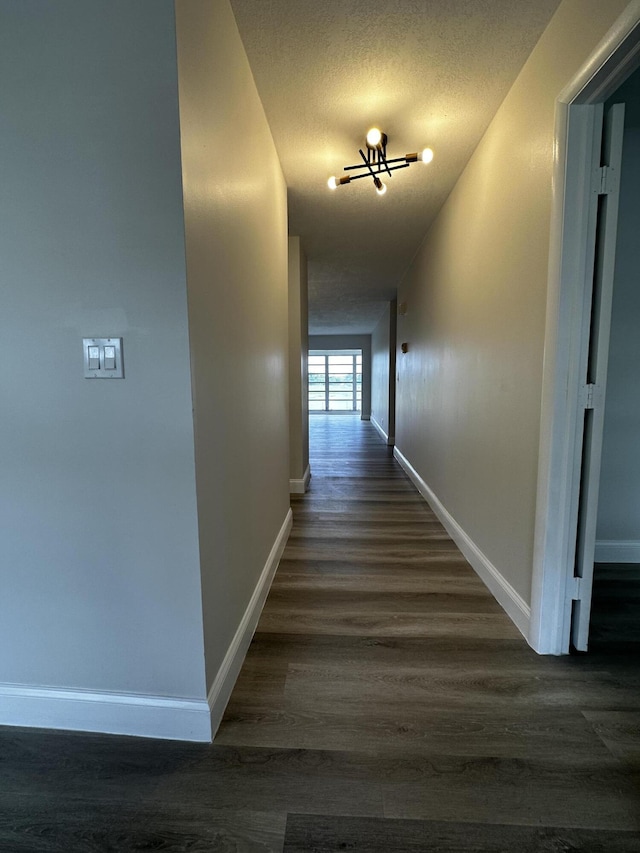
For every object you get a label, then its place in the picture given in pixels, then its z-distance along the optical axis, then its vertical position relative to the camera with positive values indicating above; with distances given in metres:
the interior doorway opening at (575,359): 1.45 +0.08
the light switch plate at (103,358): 1.13 +0.07
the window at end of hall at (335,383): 12.31 -0.11
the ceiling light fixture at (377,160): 2.22 +1.36
